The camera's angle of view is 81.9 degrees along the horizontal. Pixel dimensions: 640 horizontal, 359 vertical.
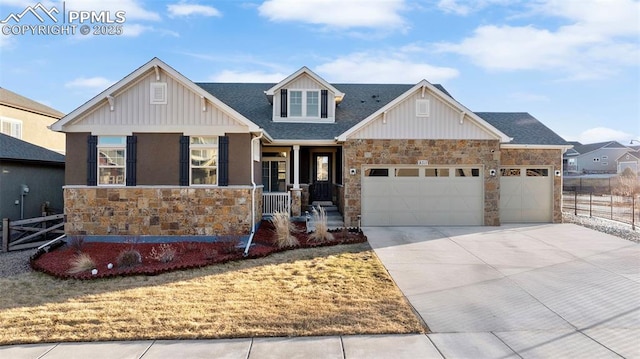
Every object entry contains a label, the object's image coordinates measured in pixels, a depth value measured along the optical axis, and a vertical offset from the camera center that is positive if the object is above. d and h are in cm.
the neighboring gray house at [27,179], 1293 -4
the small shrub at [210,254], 962 -202
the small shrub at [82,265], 861 -207
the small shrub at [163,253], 939 -200
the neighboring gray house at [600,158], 5308 +338
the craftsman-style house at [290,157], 1155 +79
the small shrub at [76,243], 1065 -192
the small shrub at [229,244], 1016 -191
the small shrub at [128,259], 900 -199
